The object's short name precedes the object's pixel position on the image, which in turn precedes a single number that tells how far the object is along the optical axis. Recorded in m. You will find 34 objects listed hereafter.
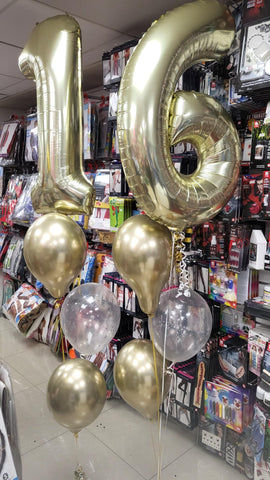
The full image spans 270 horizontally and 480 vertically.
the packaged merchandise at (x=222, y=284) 1.78
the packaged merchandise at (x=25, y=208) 3.23
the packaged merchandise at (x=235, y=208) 1.63
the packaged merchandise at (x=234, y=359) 1.77
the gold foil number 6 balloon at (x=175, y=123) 0.70
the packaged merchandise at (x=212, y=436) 1.87
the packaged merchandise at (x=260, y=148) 1.47
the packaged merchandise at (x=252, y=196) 1.57
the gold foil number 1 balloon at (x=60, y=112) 0.90
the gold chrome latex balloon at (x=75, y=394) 1.00
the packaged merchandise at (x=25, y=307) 3.23
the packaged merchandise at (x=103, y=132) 2.53
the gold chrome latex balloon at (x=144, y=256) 0.78
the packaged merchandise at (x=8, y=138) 3.39
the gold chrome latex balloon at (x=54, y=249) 0.90
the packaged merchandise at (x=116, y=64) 1.99
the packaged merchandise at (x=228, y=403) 1.76
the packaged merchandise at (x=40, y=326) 3.22
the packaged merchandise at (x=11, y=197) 3.54
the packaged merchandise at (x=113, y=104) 2.05
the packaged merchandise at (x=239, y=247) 1.68
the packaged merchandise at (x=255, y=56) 1.29
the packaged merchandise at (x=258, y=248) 1.61
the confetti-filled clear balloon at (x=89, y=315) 1.18
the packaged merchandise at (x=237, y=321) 1.89
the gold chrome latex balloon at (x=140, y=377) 0.93
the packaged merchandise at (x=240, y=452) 1.72
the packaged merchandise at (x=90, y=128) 2.49
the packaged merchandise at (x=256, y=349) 1.60
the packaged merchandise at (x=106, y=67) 2.07
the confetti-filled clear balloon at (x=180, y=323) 0.95
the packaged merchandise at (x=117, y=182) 2.12
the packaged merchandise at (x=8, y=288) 3.89
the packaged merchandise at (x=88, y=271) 2.66
